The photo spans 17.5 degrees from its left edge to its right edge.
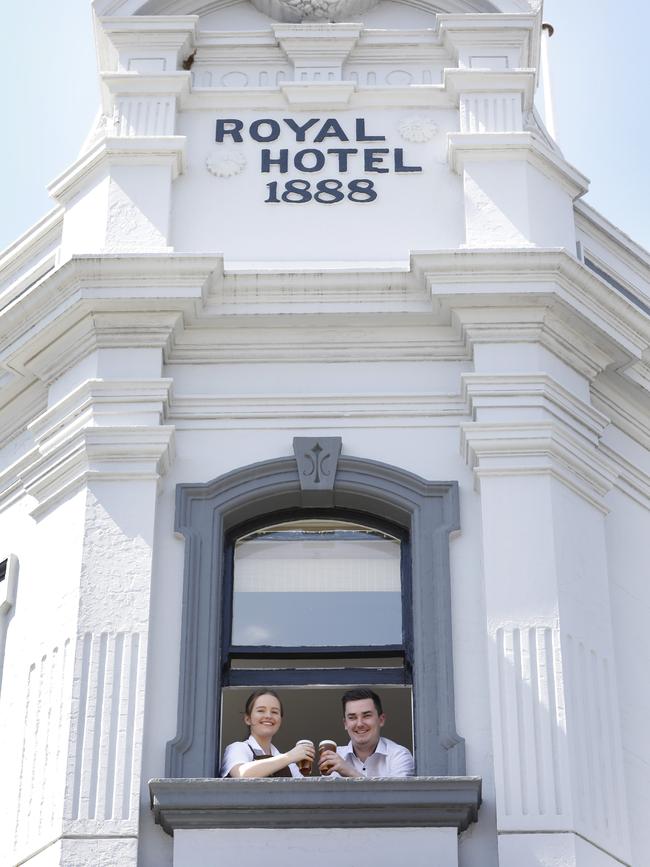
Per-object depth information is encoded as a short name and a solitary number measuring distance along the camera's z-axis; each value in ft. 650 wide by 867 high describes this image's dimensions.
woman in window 43.75
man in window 44.80
